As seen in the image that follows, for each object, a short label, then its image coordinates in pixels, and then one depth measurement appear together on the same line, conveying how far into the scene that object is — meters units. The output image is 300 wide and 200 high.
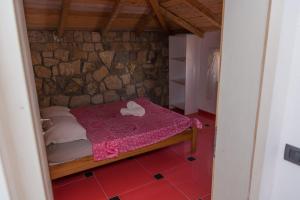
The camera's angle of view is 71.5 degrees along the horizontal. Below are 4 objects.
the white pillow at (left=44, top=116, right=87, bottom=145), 2.37
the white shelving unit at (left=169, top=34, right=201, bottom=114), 4.46
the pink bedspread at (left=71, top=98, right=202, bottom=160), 2.54
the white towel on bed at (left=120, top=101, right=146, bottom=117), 3.41
